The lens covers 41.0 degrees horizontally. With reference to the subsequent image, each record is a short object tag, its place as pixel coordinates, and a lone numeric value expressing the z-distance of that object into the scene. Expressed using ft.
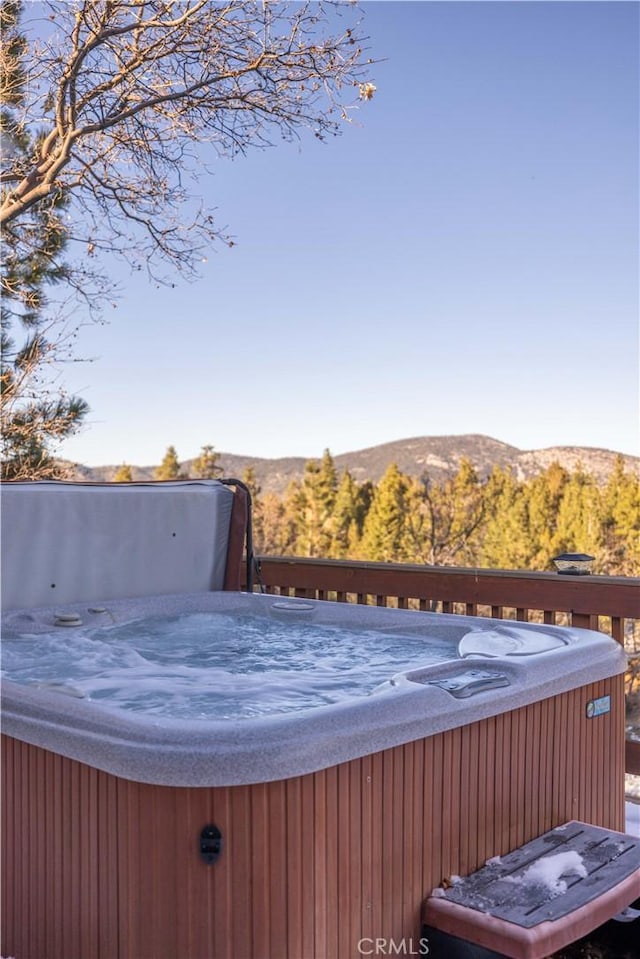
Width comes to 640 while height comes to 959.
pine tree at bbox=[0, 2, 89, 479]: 21.39
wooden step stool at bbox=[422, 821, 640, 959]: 4.96
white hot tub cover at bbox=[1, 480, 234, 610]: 10.07
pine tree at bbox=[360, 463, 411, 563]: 66.44
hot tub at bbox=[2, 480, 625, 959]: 4.57
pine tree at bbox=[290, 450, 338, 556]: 71.92
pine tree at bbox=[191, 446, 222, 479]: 66.64
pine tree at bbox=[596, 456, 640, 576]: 55.77
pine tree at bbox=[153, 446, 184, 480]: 72.08
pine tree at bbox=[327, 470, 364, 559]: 70.95
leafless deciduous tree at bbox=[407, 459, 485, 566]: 66.03
